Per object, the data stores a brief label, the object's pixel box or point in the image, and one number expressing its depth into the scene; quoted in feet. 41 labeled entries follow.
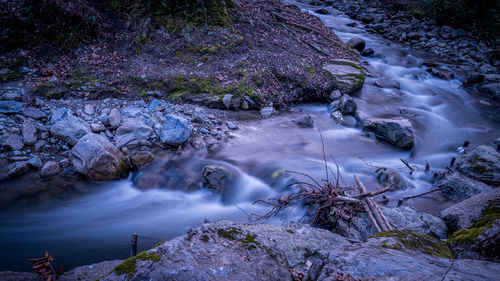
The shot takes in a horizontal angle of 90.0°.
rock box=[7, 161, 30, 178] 13.12
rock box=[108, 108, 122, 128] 16.63
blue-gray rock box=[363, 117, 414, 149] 19.62
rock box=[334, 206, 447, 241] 11.04
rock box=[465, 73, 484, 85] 33.12
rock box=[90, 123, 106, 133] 16.01
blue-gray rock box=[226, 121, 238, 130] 19.49
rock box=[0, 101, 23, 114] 15.15
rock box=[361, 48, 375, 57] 39.65
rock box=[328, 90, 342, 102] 24.84
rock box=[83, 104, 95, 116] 17.08
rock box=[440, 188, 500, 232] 11.14
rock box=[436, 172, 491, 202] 14.84
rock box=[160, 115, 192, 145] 16.65
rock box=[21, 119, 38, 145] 14.42
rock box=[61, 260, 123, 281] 8.36
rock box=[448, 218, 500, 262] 7.31
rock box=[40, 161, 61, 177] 13.55
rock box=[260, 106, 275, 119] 21.35
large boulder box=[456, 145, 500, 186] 16.19
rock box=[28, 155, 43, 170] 13.66
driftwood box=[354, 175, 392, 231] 10.68
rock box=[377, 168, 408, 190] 15.96
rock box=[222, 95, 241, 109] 20.83
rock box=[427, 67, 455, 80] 34.55
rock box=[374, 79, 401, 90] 30.30
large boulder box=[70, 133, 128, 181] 13.66
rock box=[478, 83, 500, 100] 30.74
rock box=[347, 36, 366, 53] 39.14
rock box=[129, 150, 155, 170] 15.21
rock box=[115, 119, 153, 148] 15.94
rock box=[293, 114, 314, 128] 21.57
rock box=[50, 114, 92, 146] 14.85
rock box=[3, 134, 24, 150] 13.85
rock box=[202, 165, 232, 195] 15.03
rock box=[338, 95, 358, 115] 23.26
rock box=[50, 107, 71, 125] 15.61
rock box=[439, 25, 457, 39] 46.50
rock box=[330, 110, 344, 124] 22.54
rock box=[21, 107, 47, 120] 15.52
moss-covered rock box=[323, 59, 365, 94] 25.77
